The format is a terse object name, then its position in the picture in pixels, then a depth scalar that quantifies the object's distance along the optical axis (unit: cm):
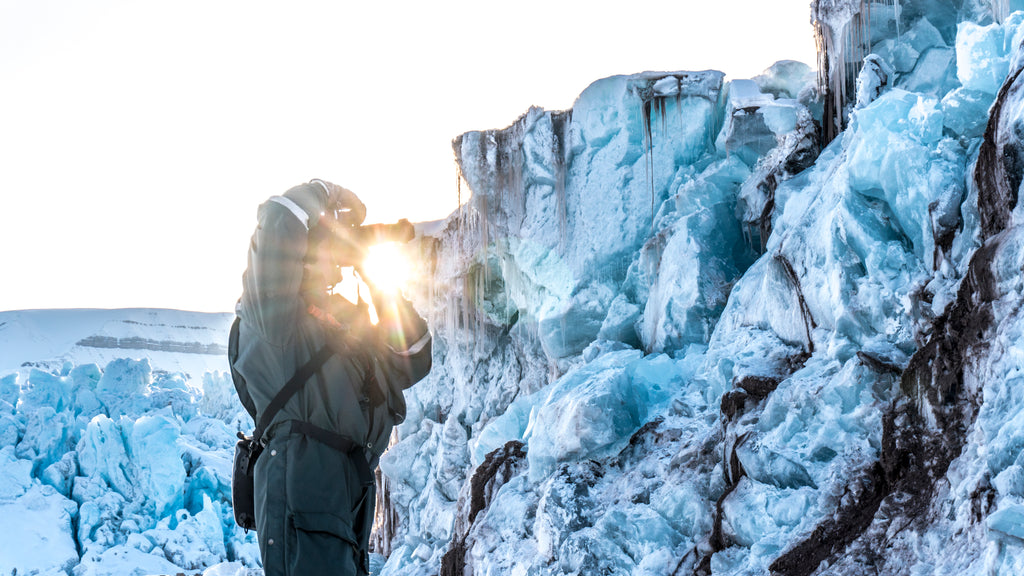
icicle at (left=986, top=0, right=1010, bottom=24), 820
